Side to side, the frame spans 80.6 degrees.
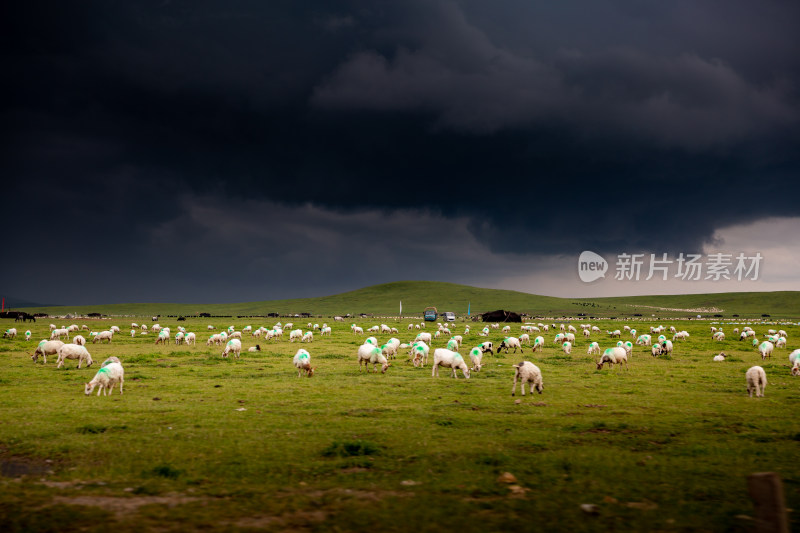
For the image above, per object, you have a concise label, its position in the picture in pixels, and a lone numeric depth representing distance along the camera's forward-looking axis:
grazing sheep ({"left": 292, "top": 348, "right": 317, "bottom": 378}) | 24.25
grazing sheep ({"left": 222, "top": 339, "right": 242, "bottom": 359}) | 33.25
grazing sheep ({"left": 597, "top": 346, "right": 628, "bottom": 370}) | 27.33
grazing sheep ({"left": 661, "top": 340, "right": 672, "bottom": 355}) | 35.53
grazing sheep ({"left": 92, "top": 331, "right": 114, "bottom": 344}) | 43.70
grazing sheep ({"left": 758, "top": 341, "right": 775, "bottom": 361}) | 33.03
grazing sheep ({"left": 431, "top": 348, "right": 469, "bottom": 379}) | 23.28
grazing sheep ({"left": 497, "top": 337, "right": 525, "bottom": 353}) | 38.01
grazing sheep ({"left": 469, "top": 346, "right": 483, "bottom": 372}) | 24.72
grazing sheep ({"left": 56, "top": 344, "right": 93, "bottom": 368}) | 26.22
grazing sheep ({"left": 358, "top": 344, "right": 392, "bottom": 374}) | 25.59
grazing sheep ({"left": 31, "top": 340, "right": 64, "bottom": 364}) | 27.76
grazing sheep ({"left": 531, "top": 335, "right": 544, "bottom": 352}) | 39.60
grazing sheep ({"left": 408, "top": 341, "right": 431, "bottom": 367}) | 27.83
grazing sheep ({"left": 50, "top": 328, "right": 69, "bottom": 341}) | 46.39
